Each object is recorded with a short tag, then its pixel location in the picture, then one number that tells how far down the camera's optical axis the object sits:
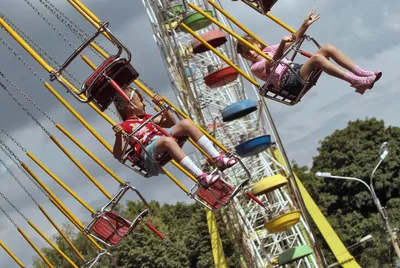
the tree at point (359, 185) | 32.61
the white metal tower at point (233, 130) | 20.00
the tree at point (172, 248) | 33.12
